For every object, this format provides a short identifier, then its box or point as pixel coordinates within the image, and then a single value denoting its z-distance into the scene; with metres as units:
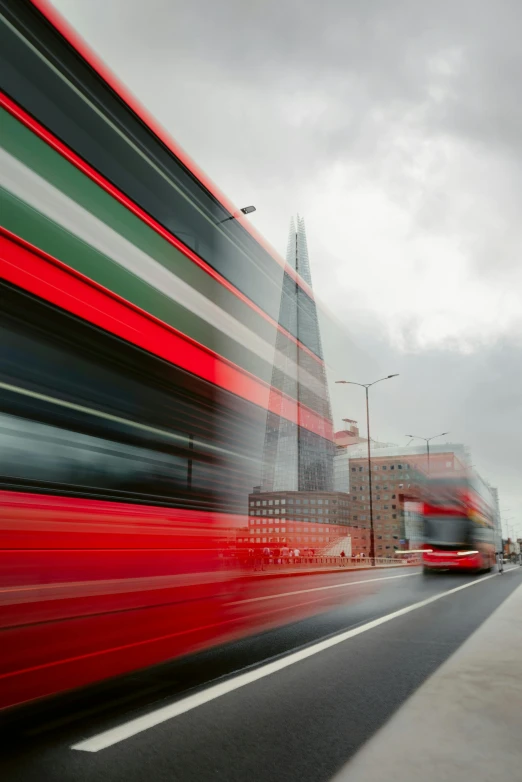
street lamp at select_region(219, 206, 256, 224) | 7.49
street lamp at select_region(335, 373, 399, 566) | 10.59
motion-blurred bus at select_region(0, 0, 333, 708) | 4.56
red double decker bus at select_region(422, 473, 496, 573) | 23.62
